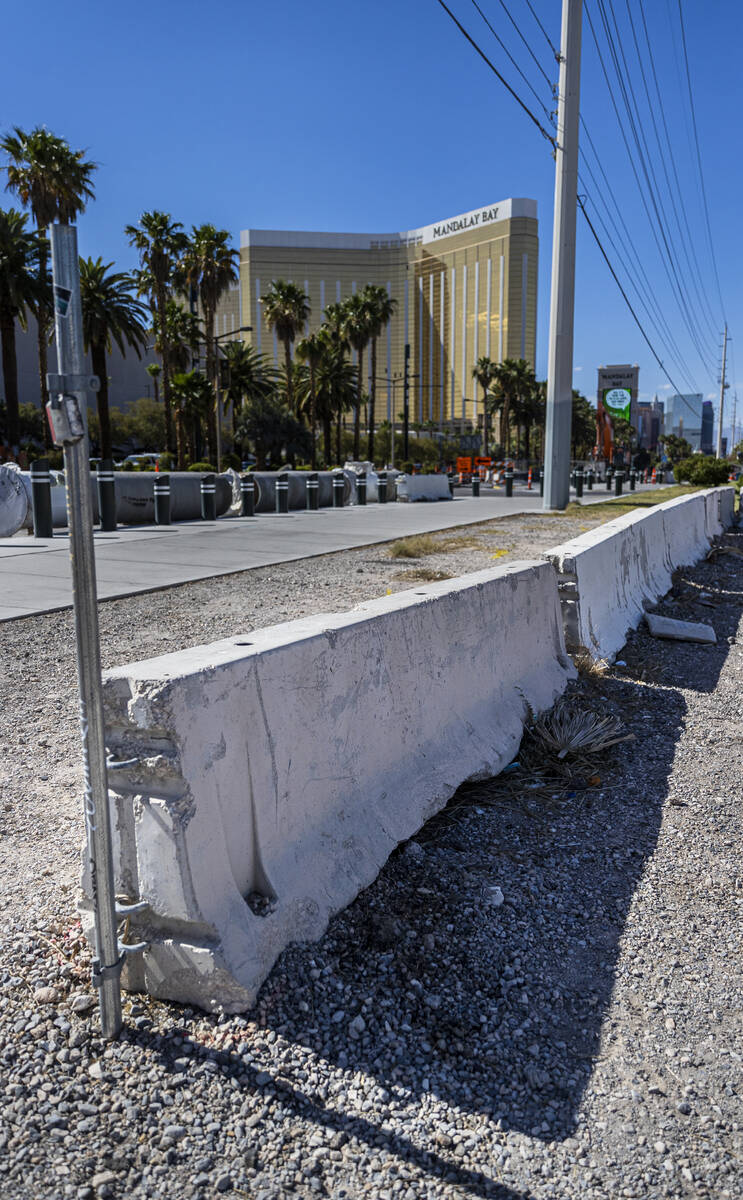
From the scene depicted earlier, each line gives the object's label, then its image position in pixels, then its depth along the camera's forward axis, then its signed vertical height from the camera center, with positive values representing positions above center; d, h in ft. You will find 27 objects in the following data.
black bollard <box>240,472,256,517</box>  72.43 -3.01
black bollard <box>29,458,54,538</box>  48.91 -1.93
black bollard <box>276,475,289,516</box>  77.66 -2.89
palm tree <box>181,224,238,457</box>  166.50 +36.09
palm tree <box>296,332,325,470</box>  225.35 +27.02
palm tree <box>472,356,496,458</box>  333.62 +32.04
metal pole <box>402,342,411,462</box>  240.22 +7.35
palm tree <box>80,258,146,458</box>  143.33 +24.22
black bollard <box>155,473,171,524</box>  61.41 -2.60
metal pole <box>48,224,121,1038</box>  7.68 -1.26
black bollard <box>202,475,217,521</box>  66.74 -2.76
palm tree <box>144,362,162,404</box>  229.95 +23.30
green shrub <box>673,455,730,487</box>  136.56 -2.11
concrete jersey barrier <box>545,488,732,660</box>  21.93 -3.57
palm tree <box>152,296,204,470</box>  187.93 +26.43
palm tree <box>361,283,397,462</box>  229.25 +38.88
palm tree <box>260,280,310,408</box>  207.72 +35.06
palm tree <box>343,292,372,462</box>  228.22 +35.19
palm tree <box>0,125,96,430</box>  134.10 +42.75
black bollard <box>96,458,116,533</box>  54.85 -2.03
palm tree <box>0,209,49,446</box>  126.82 +25.25
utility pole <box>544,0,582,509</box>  72.74 +17.67
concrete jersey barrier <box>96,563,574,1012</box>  8.63 -3.61
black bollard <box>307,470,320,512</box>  82.38 -2.84
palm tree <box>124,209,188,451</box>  155.63 +36.44
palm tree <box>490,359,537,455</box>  319.47 +27.41
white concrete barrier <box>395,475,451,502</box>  102.47 -3.20
